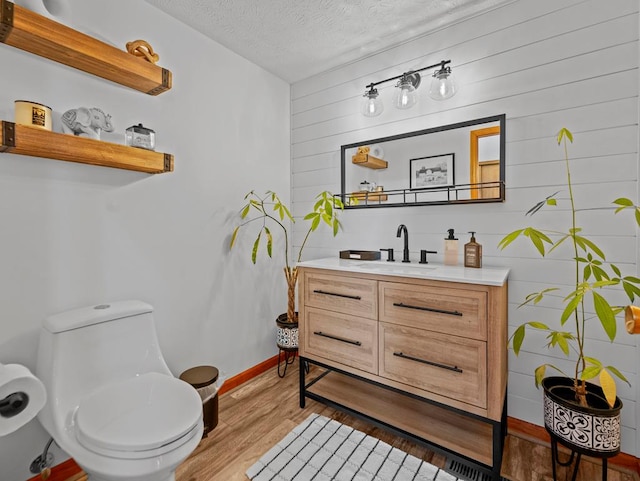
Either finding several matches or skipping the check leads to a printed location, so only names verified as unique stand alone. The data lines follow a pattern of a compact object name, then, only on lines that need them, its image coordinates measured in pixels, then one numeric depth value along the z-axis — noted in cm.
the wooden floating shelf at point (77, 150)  125
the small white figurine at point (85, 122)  146
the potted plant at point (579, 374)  125
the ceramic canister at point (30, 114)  131
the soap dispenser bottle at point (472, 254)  187
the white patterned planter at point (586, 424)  131
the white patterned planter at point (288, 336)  246
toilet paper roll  108
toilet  109
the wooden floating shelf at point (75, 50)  124
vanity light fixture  193
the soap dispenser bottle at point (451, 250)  196
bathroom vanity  146
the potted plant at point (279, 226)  239
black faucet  212
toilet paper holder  111
